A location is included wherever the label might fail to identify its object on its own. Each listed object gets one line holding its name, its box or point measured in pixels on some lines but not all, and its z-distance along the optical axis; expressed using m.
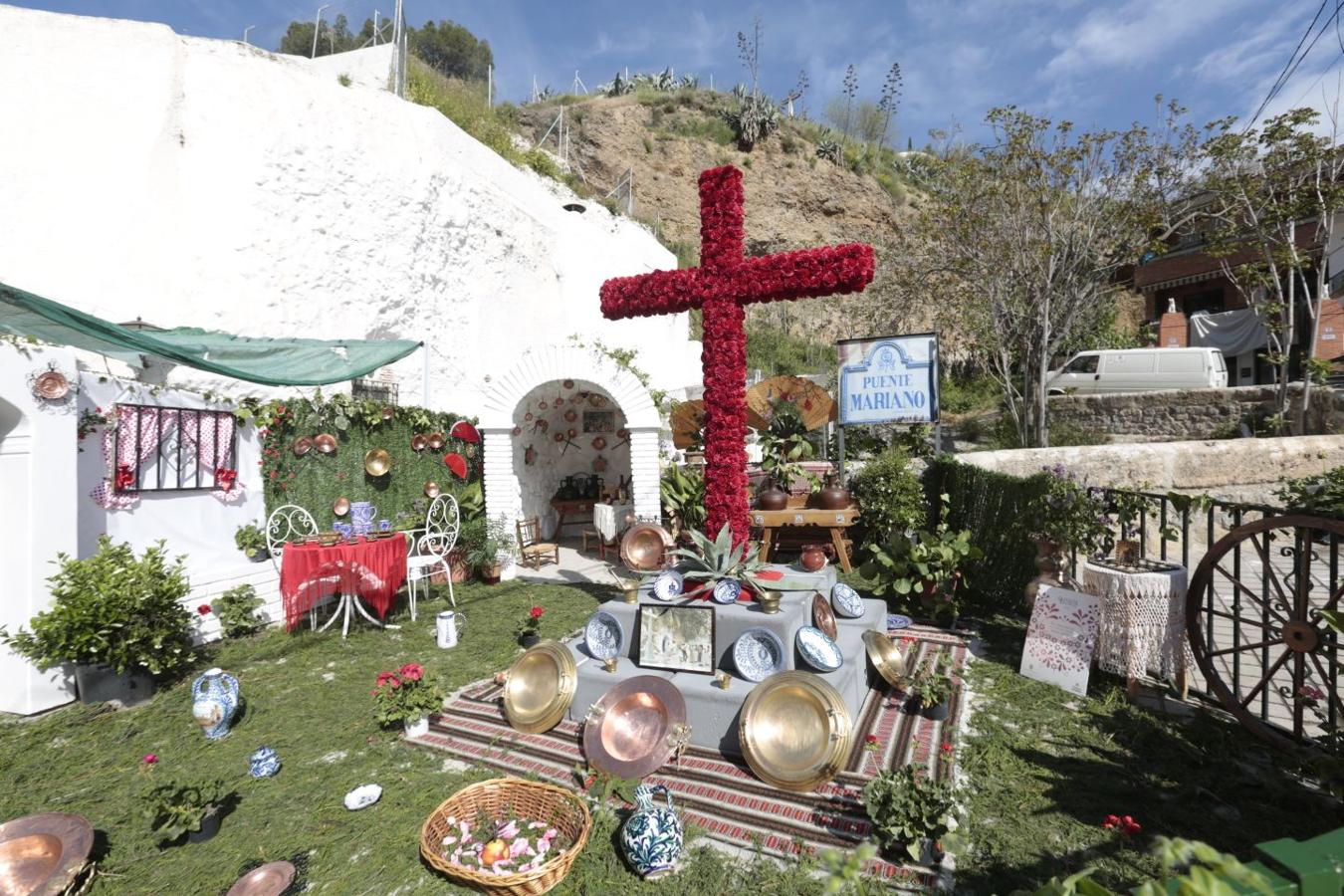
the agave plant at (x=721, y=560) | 4.43
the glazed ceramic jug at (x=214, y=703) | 4.07
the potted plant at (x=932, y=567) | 5.97
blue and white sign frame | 8.13
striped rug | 2.88
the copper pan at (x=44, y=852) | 2.63
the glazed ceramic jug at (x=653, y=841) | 2.62
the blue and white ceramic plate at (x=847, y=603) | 4.80
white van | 14.47
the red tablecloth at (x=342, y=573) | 5.66
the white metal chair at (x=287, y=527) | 6.63
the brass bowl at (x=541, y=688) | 3.95
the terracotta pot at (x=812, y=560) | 6.01
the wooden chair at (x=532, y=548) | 9.02
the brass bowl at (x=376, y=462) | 7.70
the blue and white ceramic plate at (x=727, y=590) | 4.27
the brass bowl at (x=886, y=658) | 4.29
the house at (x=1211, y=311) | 15.57
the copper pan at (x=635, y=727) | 3.45
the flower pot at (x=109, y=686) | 4.56
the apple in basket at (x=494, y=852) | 2.68
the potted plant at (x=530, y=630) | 5.60
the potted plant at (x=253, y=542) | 6.38
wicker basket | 2.52
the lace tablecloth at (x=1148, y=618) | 4.00
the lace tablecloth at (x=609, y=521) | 9.21
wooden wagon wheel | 3.18
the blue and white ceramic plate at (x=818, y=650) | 3.77
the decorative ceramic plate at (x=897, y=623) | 5.71
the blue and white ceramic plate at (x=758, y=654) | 3.81
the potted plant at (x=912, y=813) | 2.63
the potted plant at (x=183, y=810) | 2.97
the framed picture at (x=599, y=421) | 11.33
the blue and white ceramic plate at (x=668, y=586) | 4.36
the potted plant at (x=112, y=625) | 4.33
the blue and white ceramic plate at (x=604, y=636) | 4.29
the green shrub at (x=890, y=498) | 7.47
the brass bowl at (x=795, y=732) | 3.13
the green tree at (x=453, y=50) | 27.27
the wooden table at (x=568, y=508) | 10.80
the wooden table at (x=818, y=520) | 7.91
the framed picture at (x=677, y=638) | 3.97
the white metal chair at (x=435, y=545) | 6.63
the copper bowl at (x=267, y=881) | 2.57
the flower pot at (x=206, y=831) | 3.02
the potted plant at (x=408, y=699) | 4.03
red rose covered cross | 5.01
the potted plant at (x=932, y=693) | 3.96
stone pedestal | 3.66
